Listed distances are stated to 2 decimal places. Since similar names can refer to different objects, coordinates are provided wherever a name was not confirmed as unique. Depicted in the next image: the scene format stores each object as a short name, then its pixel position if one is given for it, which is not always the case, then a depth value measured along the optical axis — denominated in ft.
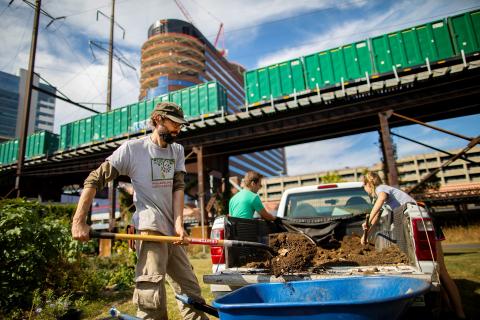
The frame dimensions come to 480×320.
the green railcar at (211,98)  60.18
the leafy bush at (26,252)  11.61
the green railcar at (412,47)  42.57
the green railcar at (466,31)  40.09
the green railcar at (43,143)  87.40
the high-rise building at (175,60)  226.79
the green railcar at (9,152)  97.40
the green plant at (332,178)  160.02
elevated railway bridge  38.17
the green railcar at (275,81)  50.14
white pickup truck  7.76
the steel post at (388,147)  36.91
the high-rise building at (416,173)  238.68
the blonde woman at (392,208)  10.43
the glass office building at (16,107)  382.83
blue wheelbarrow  3.97
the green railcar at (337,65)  46.24
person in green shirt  12.51
